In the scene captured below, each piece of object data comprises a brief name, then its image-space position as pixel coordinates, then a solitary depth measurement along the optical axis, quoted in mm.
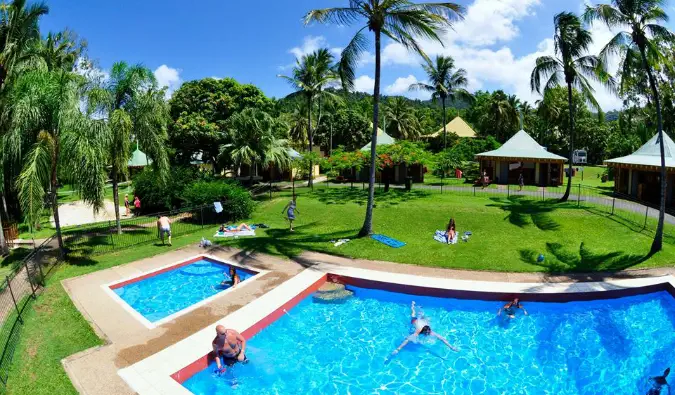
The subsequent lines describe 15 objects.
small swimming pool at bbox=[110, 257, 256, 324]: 12742
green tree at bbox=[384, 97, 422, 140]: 58750
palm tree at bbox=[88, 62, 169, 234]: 17328
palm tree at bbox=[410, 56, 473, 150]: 43125
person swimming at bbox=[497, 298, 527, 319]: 11547
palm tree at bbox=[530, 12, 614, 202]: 21594
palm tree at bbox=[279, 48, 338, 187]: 33906
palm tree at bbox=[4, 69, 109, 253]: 12656
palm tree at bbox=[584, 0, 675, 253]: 14266
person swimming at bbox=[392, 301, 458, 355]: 10286
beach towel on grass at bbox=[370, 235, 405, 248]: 17100
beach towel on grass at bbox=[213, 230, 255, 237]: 19625
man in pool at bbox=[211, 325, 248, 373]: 8891
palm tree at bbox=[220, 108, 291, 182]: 27406
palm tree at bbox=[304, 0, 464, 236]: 15648
